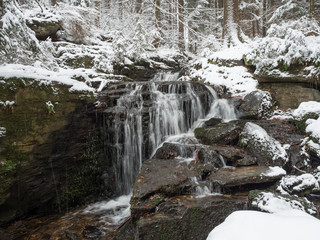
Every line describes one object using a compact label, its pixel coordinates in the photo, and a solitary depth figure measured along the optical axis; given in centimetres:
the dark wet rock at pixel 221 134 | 571
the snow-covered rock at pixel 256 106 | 729
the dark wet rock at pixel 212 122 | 693
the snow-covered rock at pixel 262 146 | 477
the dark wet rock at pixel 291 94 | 713
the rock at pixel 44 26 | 942
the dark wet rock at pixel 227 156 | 476
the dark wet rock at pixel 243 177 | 392
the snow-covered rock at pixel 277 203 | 300
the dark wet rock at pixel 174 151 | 530
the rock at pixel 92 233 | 407
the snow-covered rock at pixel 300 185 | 390
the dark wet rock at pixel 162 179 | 379
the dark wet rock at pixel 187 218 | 291
